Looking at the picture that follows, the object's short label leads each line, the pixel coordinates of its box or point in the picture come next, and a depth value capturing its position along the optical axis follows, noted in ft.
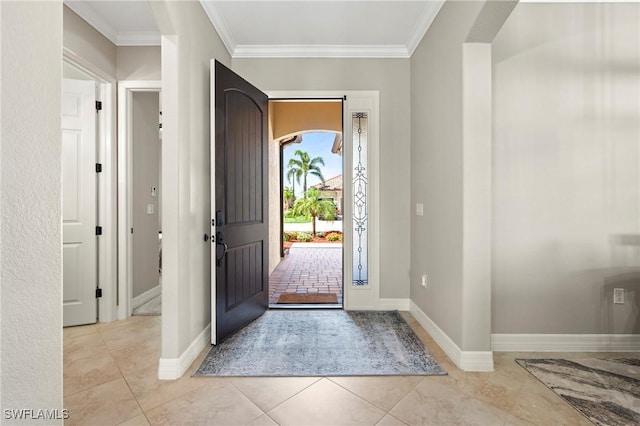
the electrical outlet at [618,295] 7.95
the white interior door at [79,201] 9.61
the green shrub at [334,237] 35.65
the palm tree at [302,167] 39.34
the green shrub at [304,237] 35.32
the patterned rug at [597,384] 5.53
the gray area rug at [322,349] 6.95
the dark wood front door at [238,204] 8.04
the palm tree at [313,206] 36.99
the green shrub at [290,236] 36.04
